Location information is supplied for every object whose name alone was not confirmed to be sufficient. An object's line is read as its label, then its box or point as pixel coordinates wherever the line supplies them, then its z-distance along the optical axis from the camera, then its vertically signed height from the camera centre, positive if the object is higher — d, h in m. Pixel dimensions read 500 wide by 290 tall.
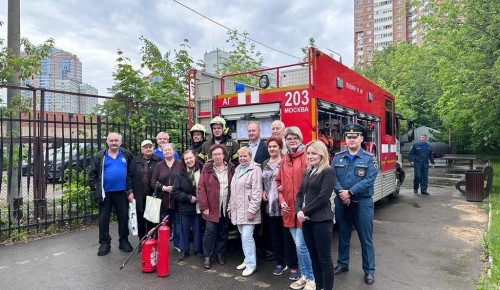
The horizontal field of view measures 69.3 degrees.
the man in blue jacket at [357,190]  4.00 -0.46
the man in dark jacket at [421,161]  11.02 -0.44
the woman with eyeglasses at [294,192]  3.85 -0.48
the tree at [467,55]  10.28 +2.97
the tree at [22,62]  6.47 +1.63
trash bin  9.62 -1.06
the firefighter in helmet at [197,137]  5.50 +0.19
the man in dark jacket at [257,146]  4.85 +0.04
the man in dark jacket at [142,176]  5.25 -0.38
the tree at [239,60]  15.80 +3.95
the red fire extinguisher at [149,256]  4.38 -1.28
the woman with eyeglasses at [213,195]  4.58 -0.58
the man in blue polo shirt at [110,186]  5.08 -0.50
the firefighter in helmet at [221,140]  5.17 +0.13
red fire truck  5.33 +0.80
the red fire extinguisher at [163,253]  4.29 -1.23
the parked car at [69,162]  6.18 -0.19
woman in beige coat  4.28 -0.61
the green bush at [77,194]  6.73 -0.82
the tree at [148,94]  7.66 +1.30
